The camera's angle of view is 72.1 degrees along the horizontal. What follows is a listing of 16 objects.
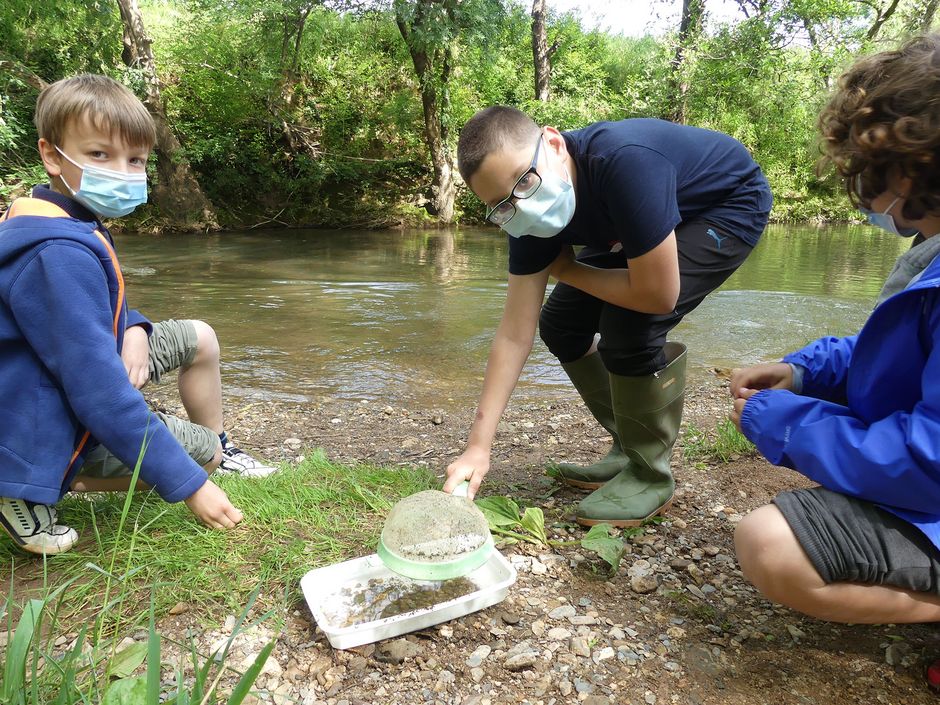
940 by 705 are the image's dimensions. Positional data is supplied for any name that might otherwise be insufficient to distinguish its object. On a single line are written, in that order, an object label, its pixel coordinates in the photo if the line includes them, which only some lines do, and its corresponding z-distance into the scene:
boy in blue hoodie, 1.82
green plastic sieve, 1.65
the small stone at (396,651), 1.61
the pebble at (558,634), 1.70
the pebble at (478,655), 1.61
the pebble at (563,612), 1.79
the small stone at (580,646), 1.64
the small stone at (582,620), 1.76
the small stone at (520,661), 1.59
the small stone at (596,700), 1.49
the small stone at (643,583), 1.93
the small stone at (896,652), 1.60
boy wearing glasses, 2.04
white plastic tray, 1.62
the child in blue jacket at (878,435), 1.40
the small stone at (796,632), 1.71
